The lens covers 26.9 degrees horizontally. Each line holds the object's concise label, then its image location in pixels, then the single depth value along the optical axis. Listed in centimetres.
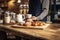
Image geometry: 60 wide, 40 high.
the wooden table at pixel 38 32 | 137
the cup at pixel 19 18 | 208
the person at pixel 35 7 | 271
